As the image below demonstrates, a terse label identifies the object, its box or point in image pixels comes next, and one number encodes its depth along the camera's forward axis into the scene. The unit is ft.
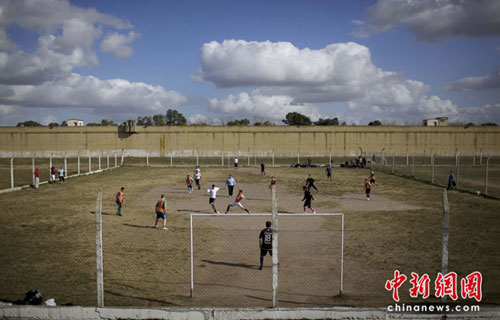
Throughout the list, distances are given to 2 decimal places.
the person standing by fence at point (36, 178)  89.47
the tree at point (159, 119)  379.39
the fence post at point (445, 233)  21.50
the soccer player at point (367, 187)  73.61
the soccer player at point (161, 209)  49.23
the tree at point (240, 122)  313.05
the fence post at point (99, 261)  21.97
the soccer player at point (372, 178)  88.46
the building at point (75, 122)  315.90
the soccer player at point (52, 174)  101.27
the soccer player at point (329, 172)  110.28
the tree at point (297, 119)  422.41
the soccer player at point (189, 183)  83.76
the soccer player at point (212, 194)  60.49
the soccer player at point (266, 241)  33.96
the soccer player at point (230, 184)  77.97
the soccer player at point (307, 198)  59.87
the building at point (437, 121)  296.10
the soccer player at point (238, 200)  58.95
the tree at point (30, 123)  369.67
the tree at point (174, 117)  410.45
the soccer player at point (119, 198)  57.98
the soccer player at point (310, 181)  75.77
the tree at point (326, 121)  395.96
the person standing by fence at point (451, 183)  85.63
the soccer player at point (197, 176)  89.51
